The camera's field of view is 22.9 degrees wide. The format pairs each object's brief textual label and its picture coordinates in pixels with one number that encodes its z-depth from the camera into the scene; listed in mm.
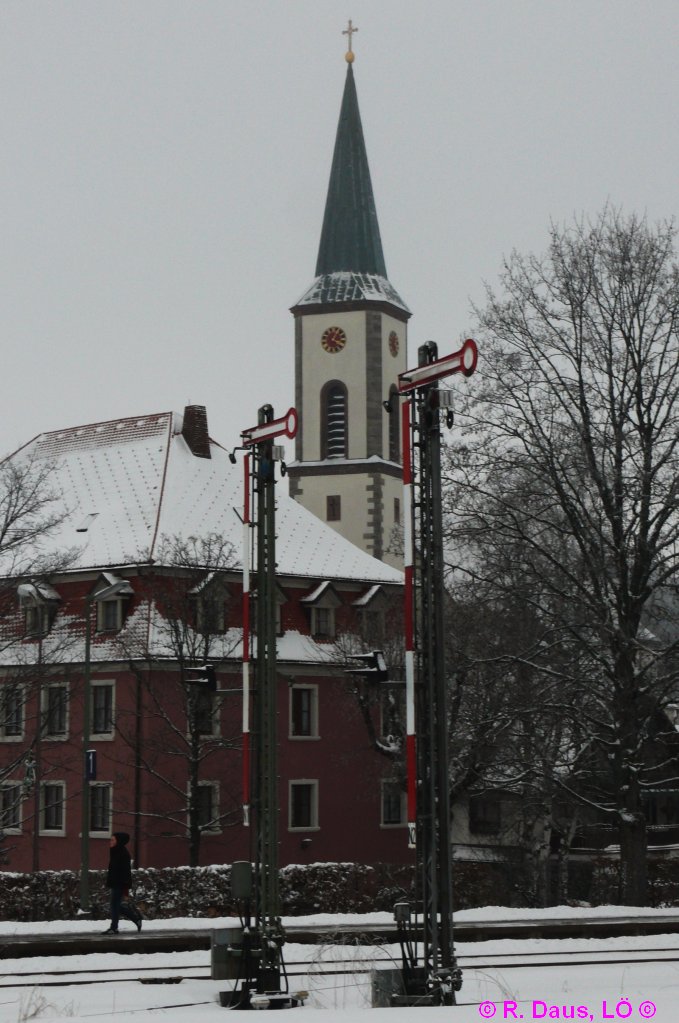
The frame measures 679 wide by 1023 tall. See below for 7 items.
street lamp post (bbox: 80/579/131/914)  31766
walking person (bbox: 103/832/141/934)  24172
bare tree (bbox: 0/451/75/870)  38781
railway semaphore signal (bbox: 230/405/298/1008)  17234
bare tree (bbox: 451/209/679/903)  30359
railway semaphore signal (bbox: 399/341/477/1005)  15055
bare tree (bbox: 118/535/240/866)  46312
